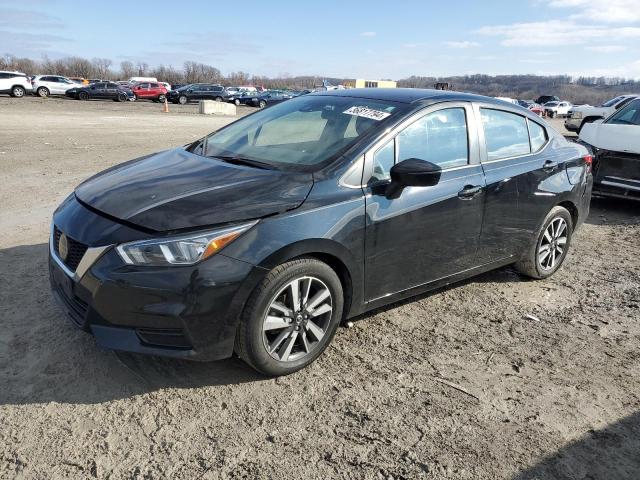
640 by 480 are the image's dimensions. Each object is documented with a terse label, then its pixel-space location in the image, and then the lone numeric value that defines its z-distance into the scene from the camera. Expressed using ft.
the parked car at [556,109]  160.73
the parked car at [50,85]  126.11
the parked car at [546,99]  183.93
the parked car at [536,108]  138.21
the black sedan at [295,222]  9.23
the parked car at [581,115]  64.03
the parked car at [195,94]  141.69
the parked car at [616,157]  25.07
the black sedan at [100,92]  128.06
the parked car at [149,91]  139.44
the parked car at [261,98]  151.47
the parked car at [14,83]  114.21
